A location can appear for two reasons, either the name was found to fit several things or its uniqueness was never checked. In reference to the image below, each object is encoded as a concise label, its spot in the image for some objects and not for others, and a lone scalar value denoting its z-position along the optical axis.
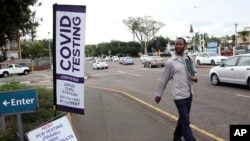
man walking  5.77
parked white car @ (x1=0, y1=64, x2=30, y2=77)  46.91
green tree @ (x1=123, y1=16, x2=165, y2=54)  113.00
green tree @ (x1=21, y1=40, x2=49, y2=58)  101.58
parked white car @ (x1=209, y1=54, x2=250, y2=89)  14.39
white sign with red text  4.88
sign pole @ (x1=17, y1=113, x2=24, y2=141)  5.55
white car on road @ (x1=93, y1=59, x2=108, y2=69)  48.31
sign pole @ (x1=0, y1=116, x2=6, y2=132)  5.81
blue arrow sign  5.29
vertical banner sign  4.94
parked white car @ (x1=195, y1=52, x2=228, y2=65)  35.31
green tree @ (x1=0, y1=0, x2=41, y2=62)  9.38
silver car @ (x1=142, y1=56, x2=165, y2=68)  40.25
